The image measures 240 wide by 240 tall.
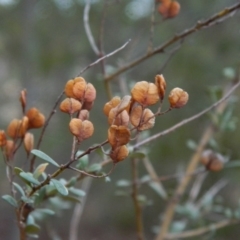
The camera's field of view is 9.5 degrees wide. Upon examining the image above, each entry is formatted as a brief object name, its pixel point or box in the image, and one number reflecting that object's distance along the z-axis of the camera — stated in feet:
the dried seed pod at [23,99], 2.21
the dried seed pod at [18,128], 2.24
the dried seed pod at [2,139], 2.16
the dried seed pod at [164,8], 2.59
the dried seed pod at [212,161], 2.62
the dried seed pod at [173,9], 2.59
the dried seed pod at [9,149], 2.24
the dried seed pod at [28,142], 2.24
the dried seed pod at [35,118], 2.26
